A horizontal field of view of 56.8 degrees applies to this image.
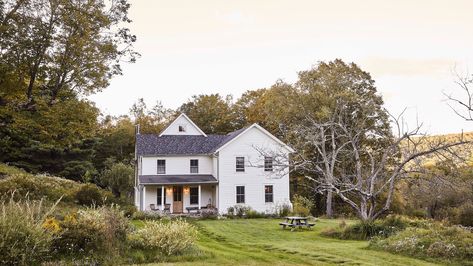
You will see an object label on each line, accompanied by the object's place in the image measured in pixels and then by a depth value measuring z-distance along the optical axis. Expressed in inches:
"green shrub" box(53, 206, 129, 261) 427.5
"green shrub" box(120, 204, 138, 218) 1007.8
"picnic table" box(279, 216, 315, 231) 812.0
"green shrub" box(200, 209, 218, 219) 1117.6
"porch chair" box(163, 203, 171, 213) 1294.3
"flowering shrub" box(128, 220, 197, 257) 465.1
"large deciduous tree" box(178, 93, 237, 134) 1964.8
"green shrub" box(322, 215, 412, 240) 634.2
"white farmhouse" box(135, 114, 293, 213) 1286.9
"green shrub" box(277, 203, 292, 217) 1207.8
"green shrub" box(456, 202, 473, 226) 1195.3
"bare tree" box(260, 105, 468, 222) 611.5
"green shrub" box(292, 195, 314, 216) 1155.3
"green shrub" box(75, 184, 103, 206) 964.6
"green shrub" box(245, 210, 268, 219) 1179.9
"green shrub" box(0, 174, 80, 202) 833.7
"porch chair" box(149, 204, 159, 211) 1269.8
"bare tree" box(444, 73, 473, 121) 581.9
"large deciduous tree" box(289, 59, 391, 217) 1434.5
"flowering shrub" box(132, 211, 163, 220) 979.3
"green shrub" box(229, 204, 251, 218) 1195.9
